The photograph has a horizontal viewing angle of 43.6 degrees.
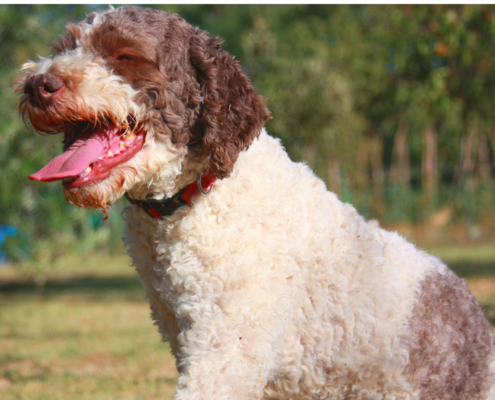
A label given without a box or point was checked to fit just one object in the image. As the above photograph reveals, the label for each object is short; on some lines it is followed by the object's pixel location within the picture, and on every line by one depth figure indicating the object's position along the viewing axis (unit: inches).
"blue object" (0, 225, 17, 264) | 407.2
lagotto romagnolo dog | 102.6
